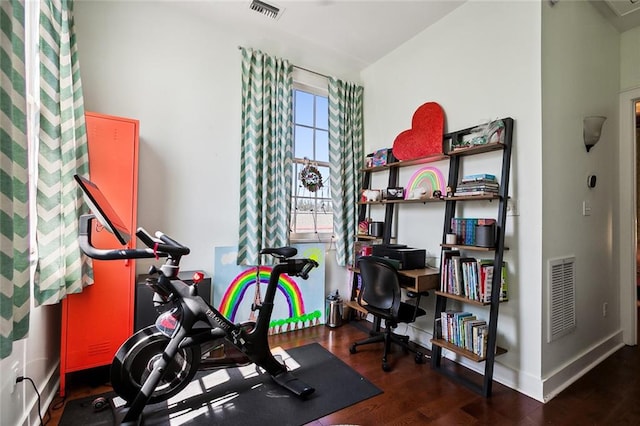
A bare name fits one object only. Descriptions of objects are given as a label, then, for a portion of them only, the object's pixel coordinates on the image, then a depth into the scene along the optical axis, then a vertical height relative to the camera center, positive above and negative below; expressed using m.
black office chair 2.36 -0.71
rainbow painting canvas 2.76 -0.78
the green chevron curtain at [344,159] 3.40 +0.73
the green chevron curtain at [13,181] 0.88 +0.12
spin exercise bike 1.47 -0.76
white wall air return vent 2.07 -0.59
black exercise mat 1.71 -1.22
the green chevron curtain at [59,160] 1.69 +0.36
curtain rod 3.22 +1.72
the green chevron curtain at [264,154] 2.85 +0.66
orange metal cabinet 1.91 -0.45
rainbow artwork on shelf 2.74 +0.37
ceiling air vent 2.61 +1.97
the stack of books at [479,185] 2.17 +0.28
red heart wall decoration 2.68 +0.84
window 3.32 +0.66
